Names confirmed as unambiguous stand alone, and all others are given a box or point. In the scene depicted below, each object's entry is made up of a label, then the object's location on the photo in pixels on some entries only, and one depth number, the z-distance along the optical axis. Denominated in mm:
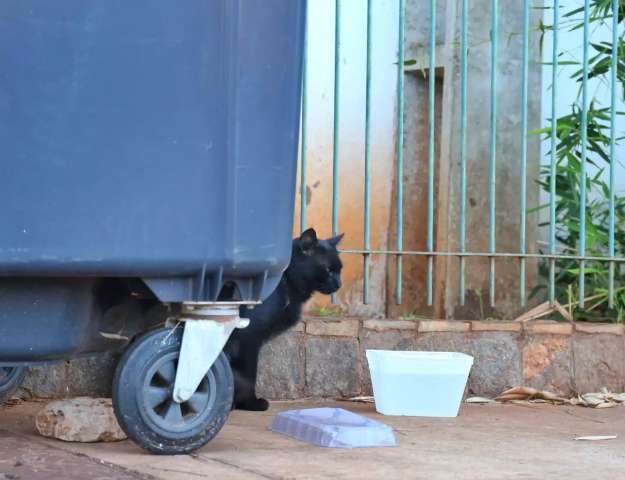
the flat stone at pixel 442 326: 8826
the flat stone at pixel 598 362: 9125
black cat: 7992
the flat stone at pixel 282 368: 8484
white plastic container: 7692
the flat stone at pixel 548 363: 9011
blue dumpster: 5229
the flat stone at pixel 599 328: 9161
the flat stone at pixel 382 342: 8683
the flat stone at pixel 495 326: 8897
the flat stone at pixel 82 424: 6259
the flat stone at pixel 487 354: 8826
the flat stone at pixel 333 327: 8598
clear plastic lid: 6302
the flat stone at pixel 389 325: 8755
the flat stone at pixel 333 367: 8591
